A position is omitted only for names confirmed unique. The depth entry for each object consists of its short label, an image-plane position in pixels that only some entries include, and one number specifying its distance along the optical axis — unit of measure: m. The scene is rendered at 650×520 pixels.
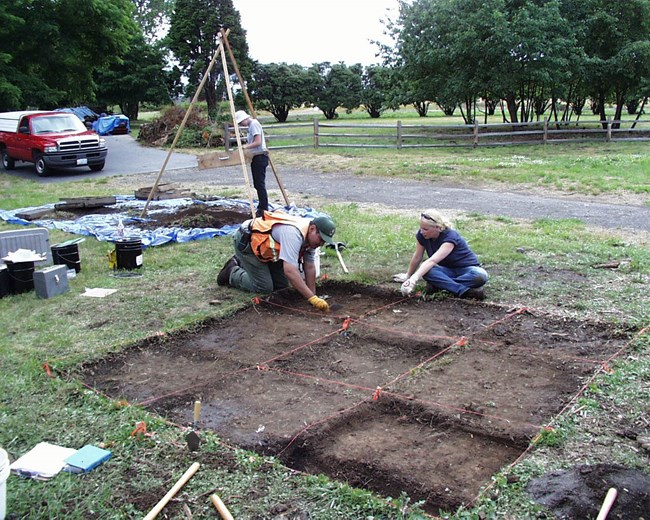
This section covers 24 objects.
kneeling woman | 6.30
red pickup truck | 16.97
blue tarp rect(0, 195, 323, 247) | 9.23
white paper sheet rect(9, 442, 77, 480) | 3.46
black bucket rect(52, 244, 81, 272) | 7.52
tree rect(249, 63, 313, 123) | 37.06
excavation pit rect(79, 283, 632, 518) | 3.64
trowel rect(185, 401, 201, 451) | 3.63
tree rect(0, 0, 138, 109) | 19.06
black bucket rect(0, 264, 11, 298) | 6.73
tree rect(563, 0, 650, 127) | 20.06
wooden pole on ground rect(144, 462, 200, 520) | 3.10
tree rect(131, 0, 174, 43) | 57.09
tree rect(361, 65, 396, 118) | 38.88
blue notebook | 3.49
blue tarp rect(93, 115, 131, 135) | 31.59
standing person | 9.89
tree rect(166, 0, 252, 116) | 34.38
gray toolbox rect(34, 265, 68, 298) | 6.64
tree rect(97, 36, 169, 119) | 39.84
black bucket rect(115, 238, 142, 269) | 7.63
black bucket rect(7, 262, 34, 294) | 6.76
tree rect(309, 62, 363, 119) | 38.97
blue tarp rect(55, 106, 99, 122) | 35.01
